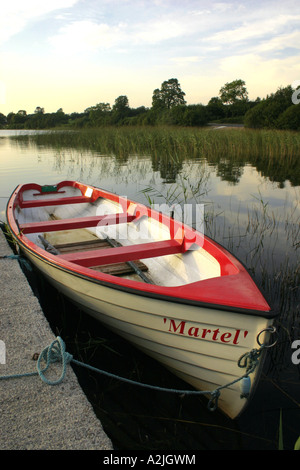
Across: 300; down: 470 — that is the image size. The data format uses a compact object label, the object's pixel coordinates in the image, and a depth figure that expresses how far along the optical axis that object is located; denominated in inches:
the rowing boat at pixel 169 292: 87.7
